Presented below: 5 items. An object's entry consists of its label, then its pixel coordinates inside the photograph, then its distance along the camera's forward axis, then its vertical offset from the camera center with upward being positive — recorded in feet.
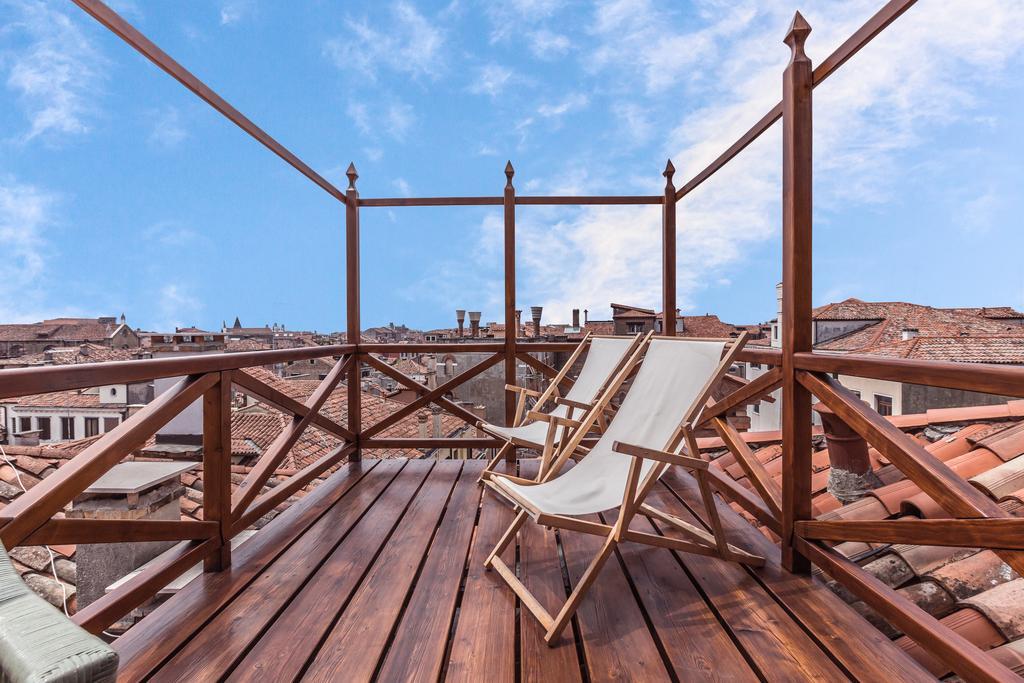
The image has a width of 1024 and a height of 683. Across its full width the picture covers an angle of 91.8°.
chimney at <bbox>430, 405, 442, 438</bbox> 41.27 -7.15
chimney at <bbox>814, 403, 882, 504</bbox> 7.86 -2.09
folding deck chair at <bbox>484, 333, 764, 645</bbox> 5.44 -1.80
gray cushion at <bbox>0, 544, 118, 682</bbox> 1.43 -0.93
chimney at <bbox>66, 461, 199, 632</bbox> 7.50 -2.67
